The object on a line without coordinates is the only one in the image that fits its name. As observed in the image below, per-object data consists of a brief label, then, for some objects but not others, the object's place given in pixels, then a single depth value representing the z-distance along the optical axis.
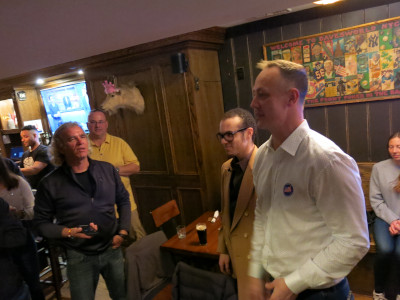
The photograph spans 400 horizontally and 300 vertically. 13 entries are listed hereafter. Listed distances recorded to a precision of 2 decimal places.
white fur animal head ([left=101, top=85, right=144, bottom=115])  3.57
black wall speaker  3.12
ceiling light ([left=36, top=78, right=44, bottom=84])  4.56
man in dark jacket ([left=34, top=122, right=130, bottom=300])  1.73
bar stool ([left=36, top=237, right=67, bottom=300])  2.69
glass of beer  2.25
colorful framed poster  2.67
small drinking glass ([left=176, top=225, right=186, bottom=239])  2.43
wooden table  2.15
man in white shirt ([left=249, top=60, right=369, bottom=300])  0.99
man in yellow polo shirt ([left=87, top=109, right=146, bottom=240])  2.53
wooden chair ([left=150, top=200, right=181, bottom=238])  2.49
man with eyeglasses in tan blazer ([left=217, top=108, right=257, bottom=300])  1.65
